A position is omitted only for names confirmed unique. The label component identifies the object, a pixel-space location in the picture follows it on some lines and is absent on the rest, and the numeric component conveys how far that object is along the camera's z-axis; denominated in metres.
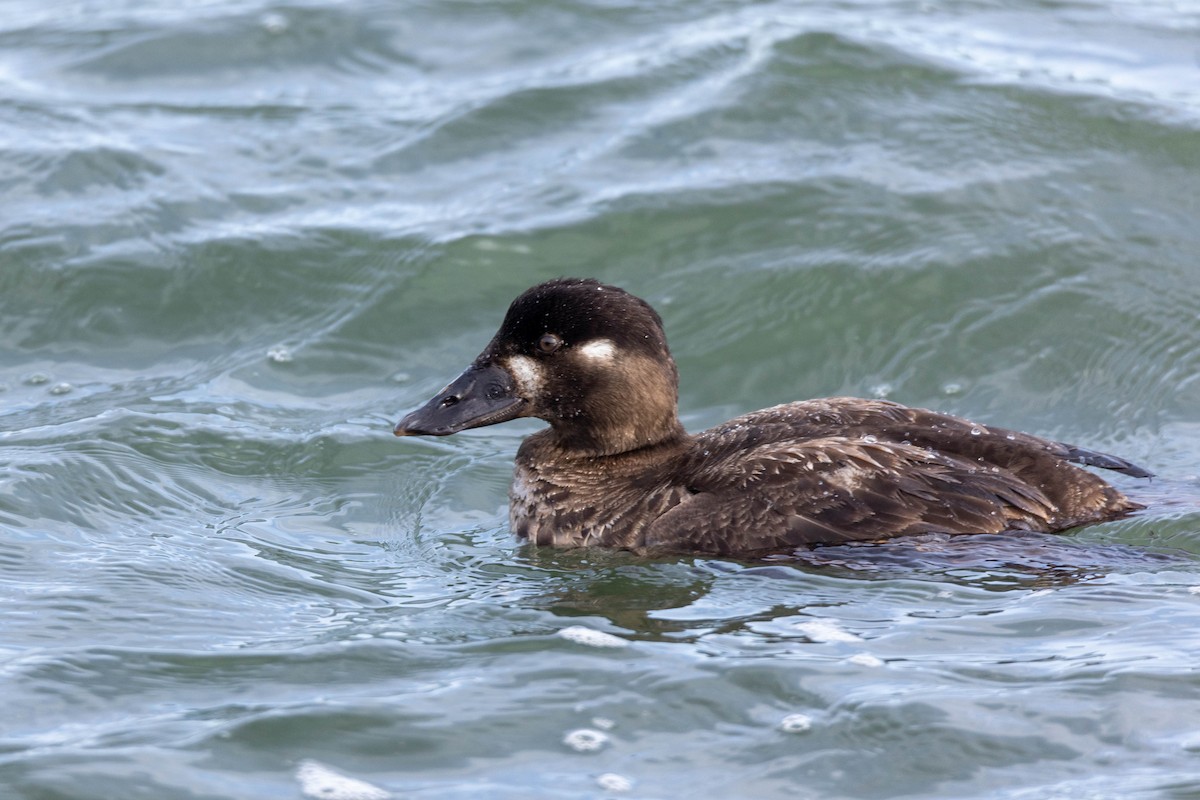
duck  12.35
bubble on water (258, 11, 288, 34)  24.41
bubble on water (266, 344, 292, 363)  17.72
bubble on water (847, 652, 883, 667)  10.66
